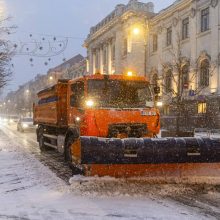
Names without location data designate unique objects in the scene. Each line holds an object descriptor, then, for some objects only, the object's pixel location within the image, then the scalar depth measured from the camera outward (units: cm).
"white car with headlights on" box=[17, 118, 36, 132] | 2513
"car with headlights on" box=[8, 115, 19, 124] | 5134
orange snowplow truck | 597
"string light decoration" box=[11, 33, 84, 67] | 1376
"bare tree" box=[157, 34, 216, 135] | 2239
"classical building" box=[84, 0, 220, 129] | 2200
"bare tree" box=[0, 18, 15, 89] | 1350
